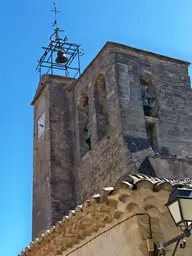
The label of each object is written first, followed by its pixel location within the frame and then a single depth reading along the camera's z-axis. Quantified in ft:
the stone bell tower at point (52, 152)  39.96
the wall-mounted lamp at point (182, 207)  12.28
